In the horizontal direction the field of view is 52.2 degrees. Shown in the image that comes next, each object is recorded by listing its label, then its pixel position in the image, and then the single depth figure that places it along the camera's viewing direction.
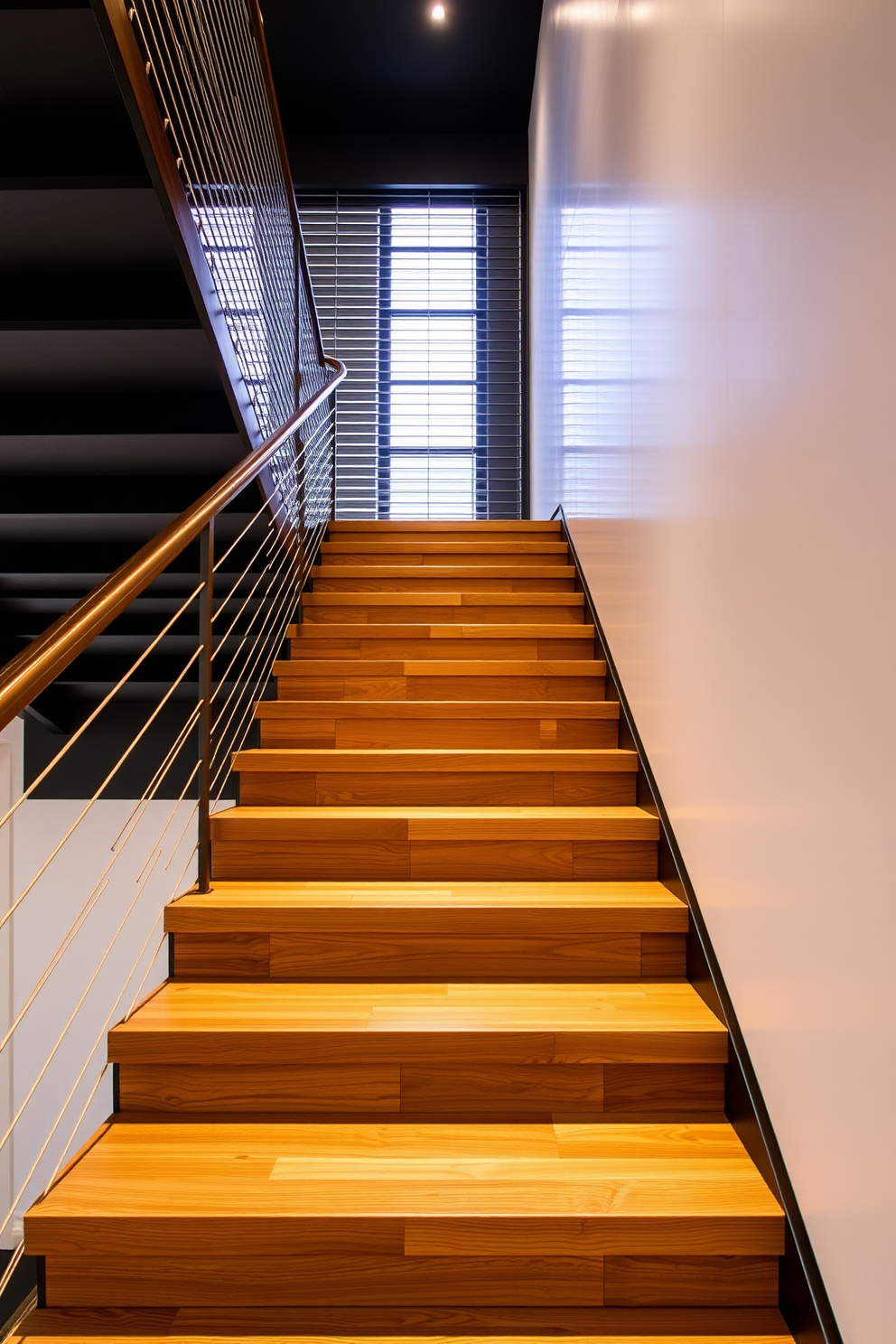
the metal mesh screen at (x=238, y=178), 2.03
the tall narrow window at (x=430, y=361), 5.40
